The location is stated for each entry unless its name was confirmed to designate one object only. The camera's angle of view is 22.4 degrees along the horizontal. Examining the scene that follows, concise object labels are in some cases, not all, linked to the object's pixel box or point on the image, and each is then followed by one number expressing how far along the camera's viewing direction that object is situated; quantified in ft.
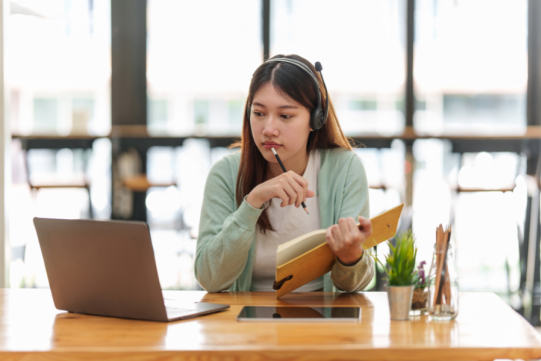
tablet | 9.33
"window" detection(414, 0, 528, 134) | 25.94
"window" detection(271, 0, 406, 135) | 26.32
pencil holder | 9.35
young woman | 10.63
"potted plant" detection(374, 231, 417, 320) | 9.30
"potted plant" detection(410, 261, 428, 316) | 9.42
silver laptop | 9.20
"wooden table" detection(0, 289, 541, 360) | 8.69
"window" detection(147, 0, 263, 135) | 26.57
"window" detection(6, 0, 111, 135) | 26.05
